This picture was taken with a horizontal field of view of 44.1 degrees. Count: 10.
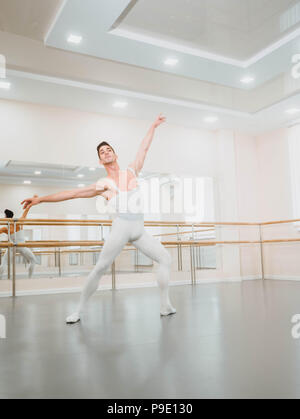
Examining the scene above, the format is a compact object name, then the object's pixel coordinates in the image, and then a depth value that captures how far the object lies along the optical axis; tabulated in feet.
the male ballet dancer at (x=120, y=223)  8.12
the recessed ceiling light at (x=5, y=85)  14.08
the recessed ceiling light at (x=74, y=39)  11.93
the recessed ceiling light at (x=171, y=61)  13.52
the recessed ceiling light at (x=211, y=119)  18.72
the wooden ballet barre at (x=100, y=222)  14.58
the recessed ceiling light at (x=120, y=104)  16.47
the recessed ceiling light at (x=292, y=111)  18.39
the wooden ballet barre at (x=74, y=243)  14.61
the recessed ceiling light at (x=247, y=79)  15.16
